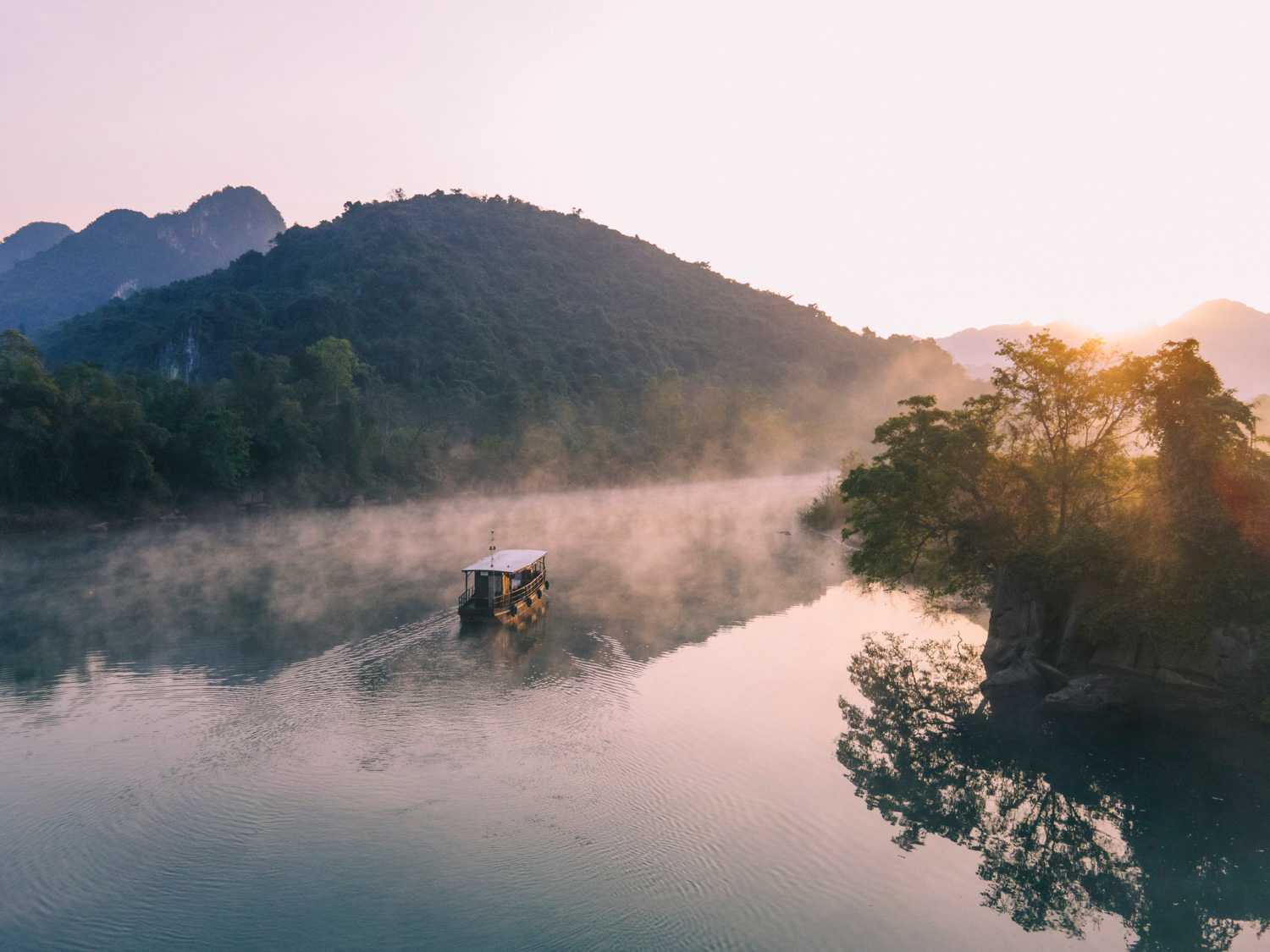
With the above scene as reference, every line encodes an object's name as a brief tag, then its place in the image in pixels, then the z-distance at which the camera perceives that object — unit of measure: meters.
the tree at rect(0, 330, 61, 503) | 63.56
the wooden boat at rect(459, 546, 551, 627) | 38.53
